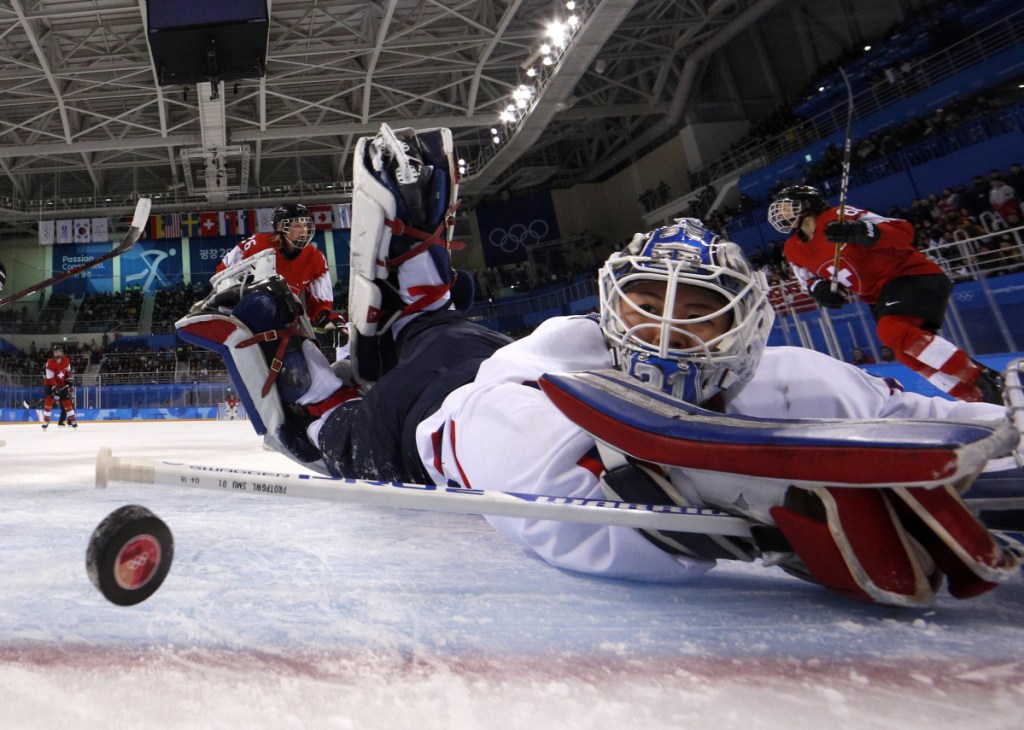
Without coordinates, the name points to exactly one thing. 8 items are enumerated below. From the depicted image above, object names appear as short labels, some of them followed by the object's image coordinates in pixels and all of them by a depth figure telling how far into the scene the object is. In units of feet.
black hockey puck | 2.30
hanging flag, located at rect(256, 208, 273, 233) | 68.90
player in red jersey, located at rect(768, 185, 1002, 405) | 9.05
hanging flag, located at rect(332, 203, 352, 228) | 69.24
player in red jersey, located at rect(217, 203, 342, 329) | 10.61
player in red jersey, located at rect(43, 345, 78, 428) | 34.40
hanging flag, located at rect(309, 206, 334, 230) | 69.31
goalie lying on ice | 2.44
